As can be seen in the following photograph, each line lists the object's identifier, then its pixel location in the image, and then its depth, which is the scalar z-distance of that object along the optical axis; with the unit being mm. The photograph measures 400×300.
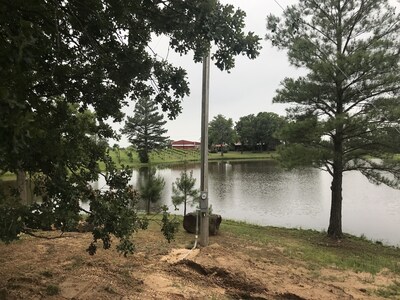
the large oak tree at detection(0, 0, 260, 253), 2918
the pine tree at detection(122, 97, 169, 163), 50584
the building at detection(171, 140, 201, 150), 81588
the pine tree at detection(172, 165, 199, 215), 14656
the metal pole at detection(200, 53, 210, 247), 8828
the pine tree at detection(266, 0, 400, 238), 11398
